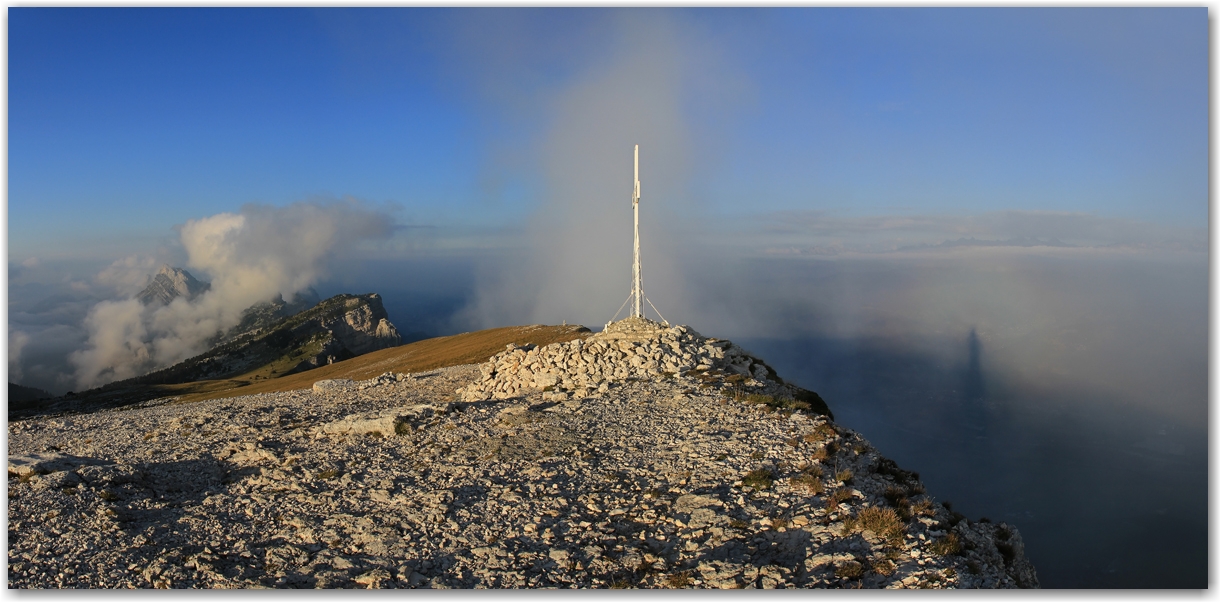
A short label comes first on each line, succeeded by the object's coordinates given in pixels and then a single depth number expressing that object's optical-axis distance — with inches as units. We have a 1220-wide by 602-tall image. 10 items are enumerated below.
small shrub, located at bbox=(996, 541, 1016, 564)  564.2
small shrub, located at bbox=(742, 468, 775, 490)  608.0
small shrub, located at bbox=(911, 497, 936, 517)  549.3
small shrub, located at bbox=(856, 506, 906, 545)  490.9
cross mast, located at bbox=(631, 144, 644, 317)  1273.4
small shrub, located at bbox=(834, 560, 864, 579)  444.1
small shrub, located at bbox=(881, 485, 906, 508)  574.7
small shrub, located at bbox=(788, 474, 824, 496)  589.2
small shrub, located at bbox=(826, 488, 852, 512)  553.0
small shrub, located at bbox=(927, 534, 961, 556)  470.6
